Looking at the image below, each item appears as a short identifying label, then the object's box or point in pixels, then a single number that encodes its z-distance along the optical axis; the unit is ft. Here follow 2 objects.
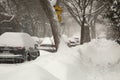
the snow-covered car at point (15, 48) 47.12
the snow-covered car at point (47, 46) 81.66
